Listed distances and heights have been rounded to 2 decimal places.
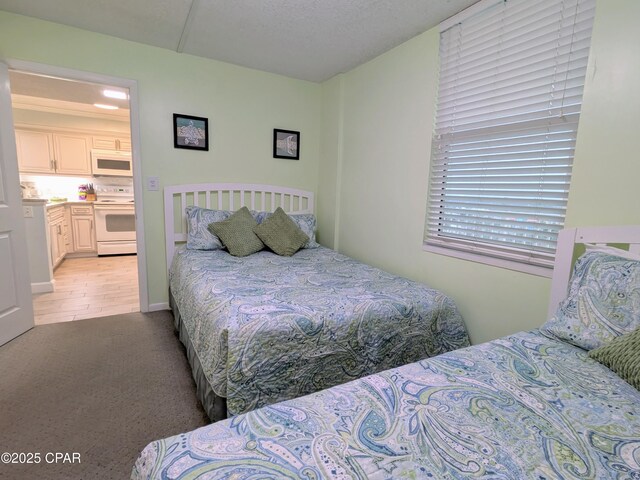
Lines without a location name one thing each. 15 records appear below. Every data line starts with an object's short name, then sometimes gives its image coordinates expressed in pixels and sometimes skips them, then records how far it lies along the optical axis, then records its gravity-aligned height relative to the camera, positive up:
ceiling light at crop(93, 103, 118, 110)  4.07 +1.09
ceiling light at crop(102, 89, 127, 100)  3.43 +1.03
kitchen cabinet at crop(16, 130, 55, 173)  4.70 +0.49
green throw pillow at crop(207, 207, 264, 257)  2.69 -0.39
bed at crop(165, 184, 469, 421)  1.34 -0.64
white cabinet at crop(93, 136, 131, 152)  5.26 +0.73
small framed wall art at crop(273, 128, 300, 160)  3.37 +0.52
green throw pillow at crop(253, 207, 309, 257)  2.81 -0.38
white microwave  5.24 +0.39
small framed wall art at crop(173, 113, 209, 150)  2.90 +0.53
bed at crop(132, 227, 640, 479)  0.61 -0.52
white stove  5.18 -0.64
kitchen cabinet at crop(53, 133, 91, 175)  4.97 +0.49
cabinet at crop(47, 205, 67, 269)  4.18 -0.68
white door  2.27 -0.43
